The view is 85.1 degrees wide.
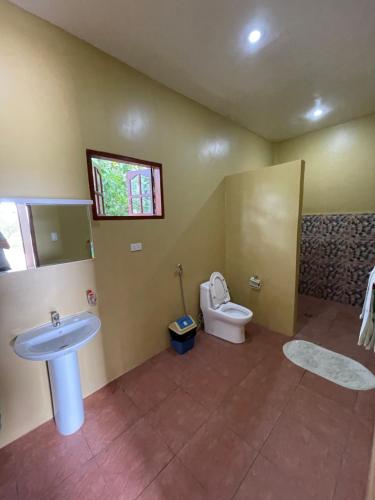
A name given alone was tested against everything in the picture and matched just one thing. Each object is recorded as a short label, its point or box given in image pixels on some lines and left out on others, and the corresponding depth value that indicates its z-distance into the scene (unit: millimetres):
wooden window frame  1741
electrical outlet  2064
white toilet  2480
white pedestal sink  1449
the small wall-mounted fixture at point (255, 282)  2855
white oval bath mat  1872
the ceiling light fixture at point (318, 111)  2645
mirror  1415
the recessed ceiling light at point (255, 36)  1590
